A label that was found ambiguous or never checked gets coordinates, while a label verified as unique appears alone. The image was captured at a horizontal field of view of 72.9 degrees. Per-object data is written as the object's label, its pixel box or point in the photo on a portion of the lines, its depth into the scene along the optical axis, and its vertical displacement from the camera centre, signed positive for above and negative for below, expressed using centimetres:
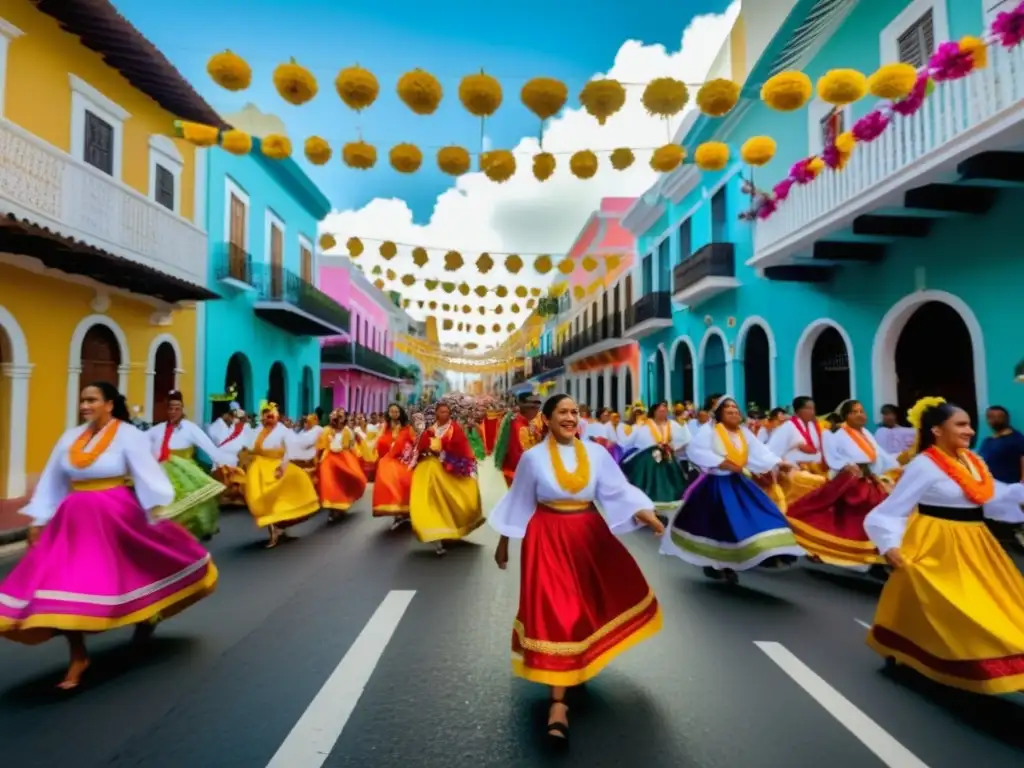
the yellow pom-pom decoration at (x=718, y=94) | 765 +348
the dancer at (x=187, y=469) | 736 -62
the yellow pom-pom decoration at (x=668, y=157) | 862 +315
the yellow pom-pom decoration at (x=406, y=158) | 896 +329
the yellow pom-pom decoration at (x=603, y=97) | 778 +353
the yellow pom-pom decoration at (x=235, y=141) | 862 +339
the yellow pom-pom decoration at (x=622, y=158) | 928 +338
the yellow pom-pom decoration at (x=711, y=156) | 885 +324
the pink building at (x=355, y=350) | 3372 +312
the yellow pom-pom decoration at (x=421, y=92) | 751 +351
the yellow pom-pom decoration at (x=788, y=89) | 711 +327
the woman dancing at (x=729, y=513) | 627 -99
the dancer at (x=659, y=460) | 1130 -88
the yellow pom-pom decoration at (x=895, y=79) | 704 +334
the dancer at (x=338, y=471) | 1076 -93
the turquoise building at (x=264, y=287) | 1778 +369
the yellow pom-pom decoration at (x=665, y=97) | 783 +354
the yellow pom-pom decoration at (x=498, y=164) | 915 +326
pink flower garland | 709 +380
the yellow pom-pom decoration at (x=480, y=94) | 760 +351
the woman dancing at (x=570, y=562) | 369 -88
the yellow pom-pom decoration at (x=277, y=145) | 870 +337
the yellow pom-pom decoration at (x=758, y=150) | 856 +320
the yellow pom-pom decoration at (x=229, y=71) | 713 +356
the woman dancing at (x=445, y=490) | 836 -98
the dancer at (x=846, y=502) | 663 -95
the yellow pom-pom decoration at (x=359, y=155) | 883 +329
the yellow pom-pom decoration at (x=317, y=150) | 870 +331
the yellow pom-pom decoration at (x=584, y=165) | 916 +326
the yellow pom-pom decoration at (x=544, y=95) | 765 +351
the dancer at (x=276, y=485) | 874 -94
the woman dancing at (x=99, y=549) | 407 -86
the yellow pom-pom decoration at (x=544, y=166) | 903 +321
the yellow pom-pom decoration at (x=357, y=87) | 752 +355
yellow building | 1073 +337
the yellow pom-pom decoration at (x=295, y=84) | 737 +354
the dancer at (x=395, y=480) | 962 -96
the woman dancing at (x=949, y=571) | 371 -96
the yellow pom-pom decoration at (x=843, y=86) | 704 +326
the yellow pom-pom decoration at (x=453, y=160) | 900 +328
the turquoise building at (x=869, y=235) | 918 +290
